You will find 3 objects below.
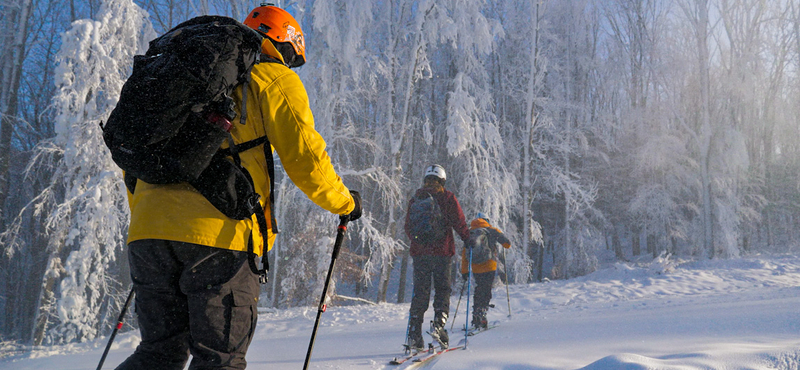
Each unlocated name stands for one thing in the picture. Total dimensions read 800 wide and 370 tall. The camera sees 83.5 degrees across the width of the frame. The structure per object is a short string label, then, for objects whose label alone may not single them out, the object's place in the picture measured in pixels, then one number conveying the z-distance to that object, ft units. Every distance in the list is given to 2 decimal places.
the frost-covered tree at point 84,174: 29.37
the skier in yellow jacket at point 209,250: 4.73
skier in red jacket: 14.48
